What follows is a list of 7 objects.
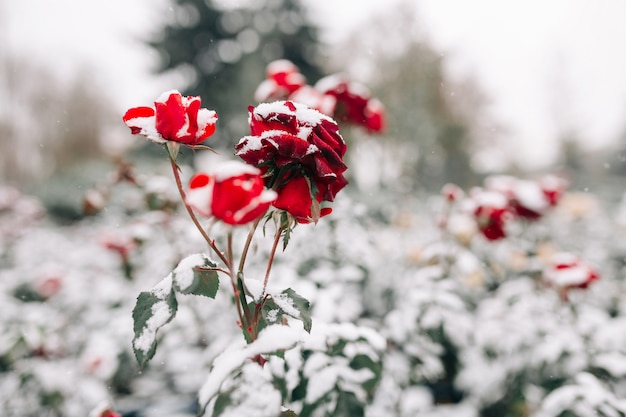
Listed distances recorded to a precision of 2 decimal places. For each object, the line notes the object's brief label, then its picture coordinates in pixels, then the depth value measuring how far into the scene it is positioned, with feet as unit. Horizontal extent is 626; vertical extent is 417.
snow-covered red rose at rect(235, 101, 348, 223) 2.42
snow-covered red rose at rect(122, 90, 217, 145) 2.64
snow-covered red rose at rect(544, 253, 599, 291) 5.56
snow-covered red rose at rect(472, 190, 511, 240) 6.53
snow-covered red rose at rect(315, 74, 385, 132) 5.63
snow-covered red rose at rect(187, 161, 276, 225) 2.14
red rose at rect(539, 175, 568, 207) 7.68
